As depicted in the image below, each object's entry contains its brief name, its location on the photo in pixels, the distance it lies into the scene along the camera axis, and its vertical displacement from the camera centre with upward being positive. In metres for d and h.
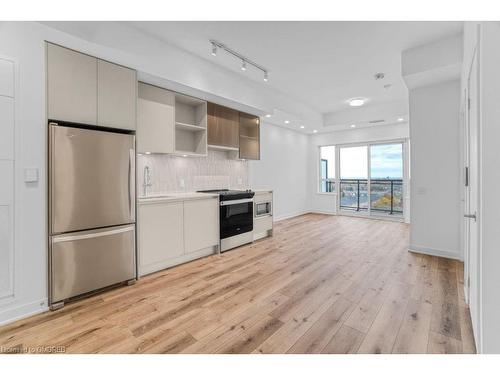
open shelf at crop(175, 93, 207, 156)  3.90 +0.99
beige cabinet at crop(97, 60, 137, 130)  2.54 +1.02
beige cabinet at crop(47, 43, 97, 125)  2.24 +1.00
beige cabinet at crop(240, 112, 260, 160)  4.64 +1.03
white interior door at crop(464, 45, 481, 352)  1.50 -0.05
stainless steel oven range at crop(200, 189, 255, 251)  3.87 -0.51
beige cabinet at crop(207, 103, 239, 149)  4.05 +1.08
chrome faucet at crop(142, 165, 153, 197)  3.47 +0.12
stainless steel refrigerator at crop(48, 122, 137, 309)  2.25 -0.23
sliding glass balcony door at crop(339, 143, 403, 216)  6.67 +0.25
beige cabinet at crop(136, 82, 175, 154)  3.15 +0.93
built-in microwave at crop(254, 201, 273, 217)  4.56 -0.41
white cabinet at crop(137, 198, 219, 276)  2.95 -0.60
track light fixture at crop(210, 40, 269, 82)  3.10 +1.90
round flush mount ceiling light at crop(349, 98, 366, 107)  5.20 +1.88
